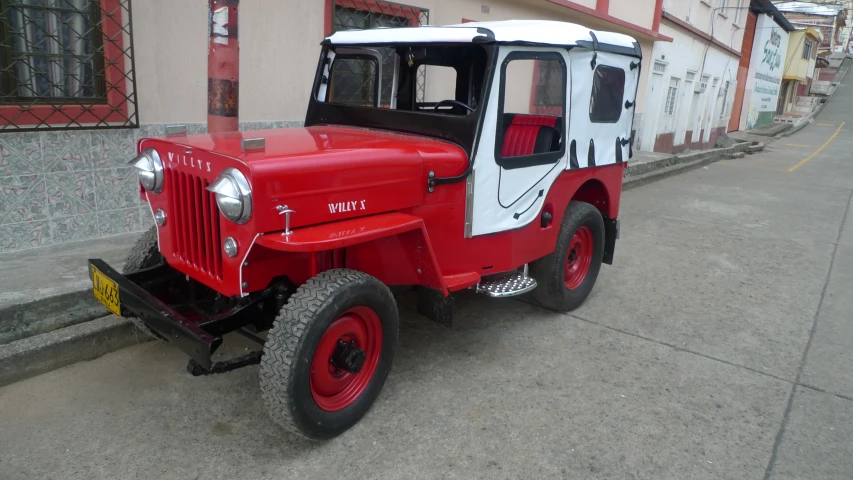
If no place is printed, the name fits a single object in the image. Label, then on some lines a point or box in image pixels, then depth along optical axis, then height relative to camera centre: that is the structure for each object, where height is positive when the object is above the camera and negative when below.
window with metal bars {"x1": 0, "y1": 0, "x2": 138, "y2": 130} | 4.50 +0.02
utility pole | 3.96 +0.08
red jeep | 2.70 -0.57
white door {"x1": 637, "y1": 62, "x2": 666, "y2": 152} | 15.14 +0.03
